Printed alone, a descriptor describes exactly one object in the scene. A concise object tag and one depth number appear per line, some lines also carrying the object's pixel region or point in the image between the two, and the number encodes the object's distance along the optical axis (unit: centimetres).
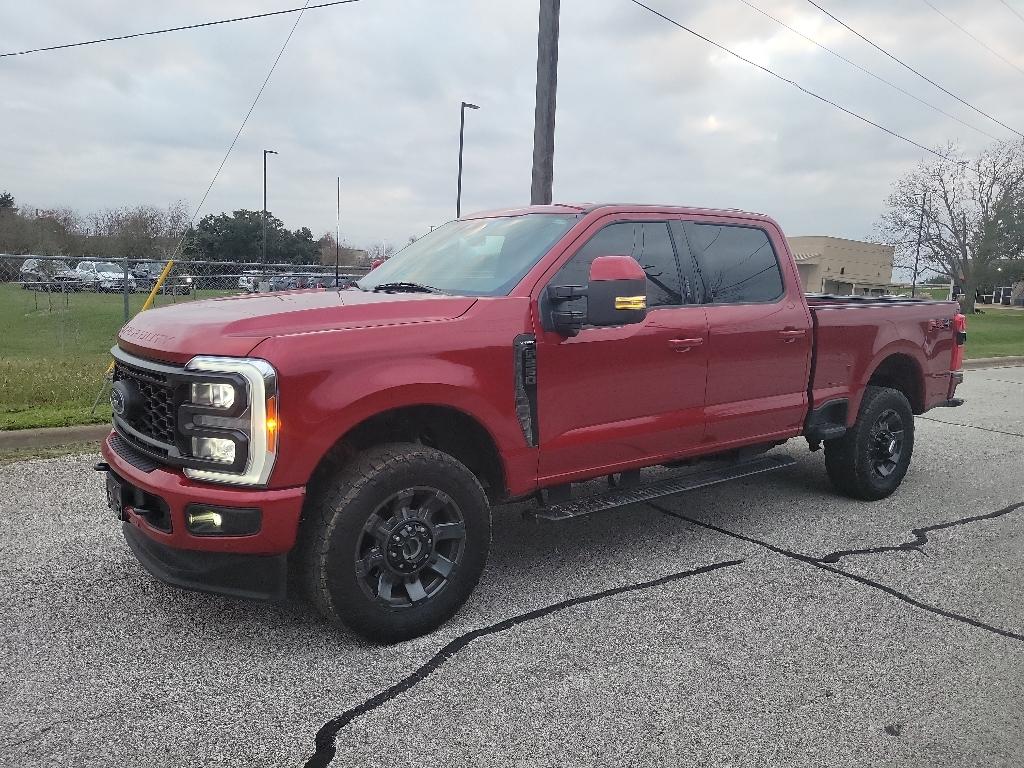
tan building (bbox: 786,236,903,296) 6128
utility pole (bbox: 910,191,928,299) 5528
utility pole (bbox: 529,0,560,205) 1038
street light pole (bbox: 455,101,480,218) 1653
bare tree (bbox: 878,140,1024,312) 5309
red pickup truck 307
